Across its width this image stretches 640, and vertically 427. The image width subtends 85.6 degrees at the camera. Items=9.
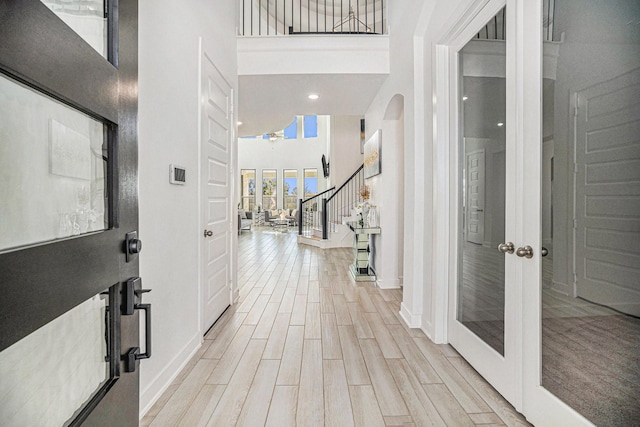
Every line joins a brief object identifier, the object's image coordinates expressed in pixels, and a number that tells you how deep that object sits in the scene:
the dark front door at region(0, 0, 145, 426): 0.63
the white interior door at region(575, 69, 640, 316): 1.24
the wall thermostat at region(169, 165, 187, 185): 2.17
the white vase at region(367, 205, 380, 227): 4.76
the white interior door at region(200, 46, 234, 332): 2.82
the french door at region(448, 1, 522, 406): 1.90
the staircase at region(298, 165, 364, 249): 8.45
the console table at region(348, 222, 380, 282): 4.90
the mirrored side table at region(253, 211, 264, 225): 15.67
